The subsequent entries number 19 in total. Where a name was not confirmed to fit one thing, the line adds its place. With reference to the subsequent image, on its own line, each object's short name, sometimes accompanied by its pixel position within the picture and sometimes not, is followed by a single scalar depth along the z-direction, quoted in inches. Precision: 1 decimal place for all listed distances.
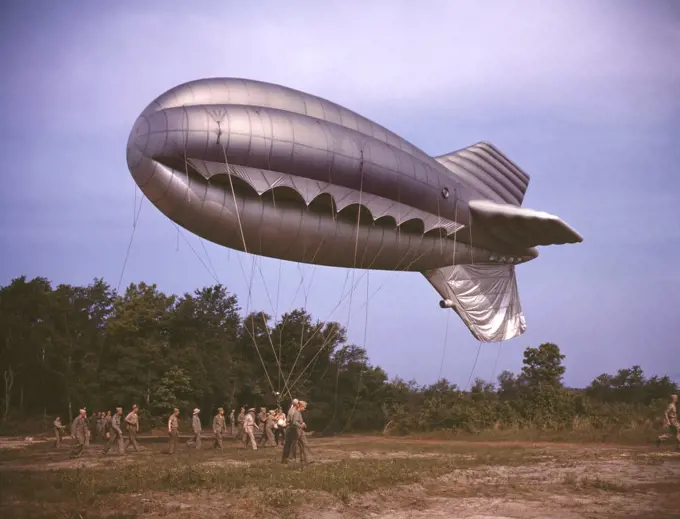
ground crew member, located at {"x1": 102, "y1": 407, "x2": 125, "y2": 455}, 815.7
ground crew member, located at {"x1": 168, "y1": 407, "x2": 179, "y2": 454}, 797.9
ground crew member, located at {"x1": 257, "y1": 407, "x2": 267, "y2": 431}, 1073.5
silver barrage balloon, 671.1
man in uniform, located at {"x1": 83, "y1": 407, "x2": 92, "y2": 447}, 807.1
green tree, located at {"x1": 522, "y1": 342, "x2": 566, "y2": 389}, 1593.3
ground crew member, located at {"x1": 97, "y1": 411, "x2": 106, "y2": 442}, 1108.5
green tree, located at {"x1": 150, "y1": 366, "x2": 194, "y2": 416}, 1560.0
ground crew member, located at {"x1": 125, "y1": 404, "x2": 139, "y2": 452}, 845.8
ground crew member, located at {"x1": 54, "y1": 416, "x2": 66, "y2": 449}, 957.8
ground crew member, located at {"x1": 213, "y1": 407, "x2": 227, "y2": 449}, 886.4
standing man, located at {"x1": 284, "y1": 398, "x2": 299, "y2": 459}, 629.0
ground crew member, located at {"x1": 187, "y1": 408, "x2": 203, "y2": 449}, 882.8
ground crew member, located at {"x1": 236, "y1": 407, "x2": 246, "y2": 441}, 1084.8
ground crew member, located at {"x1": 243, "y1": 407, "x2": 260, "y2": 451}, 888.8
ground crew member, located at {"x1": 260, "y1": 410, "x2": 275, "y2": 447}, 962.0
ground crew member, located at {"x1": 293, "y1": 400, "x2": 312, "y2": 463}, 619.2
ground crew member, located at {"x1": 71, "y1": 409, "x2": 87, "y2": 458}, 777.6
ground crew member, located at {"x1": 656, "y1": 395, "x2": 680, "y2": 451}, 761.0
